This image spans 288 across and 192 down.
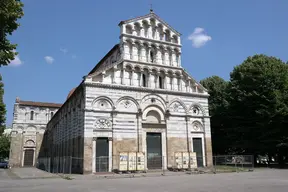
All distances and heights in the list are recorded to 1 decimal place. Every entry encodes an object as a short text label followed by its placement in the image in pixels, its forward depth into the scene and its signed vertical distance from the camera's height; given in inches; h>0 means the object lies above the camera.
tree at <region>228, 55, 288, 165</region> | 1207.6 +186.5
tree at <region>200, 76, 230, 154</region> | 1502.2 +178.4
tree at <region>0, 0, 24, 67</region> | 512.7 +246.2
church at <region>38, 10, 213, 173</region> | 988.6 +145.7
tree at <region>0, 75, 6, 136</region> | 1186.4 +161.6
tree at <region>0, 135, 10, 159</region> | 2461.7 -0.7
